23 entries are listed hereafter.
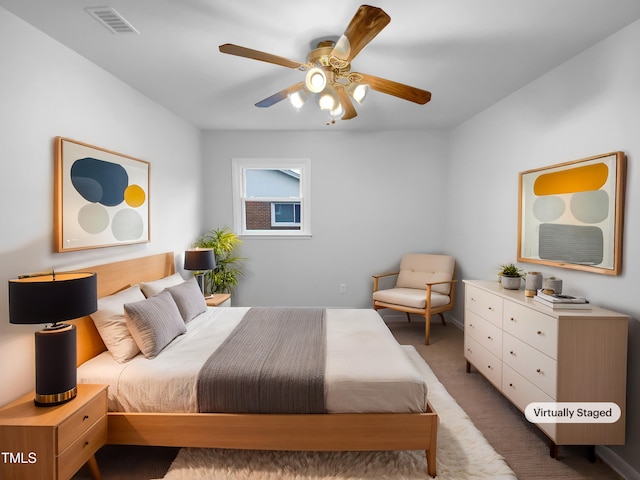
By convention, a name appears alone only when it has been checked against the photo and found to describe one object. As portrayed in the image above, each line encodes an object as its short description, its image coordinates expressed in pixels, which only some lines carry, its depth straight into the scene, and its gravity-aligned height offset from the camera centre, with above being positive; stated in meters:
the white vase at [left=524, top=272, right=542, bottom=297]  2.64 -0.40
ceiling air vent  1.98 +1.25
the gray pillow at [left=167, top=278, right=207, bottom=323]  2.93 -0.62
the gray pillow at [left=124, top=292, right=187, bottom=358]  2.27 -0.66
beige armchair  4.09 -0.75
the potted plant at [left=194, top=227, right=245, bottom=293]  4.49 -0.41
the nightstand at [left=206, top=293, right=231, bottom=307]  3.81 -0.81
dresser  2.04 -0.81
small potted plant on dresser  2.93 -0.40
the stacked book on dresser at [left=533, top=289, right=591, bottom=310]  2.18 -0.45
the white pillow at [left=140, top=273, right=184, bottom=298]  2.96 -0.51
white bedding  1.96 -0.88
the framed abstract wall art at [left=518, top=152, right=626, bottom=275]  2.19 +0.13
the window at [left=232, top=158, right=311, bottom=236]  4.90 +0.39
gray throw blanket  1.97 -0.87
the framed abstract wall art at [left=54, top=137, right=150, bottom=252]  2.26 +0.23
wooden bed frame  1.95 -1.15
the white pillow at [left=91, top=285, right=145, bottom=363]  2.24 -0.68
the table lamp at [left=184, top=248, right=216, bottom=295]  3.78 -0.34
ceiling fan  1.78 +1.03
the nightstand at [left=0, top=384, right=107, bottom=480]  1.62 -1.02
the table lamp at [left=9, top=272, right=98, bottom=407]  1.68 -0.45
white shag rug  1.95 -1.38
